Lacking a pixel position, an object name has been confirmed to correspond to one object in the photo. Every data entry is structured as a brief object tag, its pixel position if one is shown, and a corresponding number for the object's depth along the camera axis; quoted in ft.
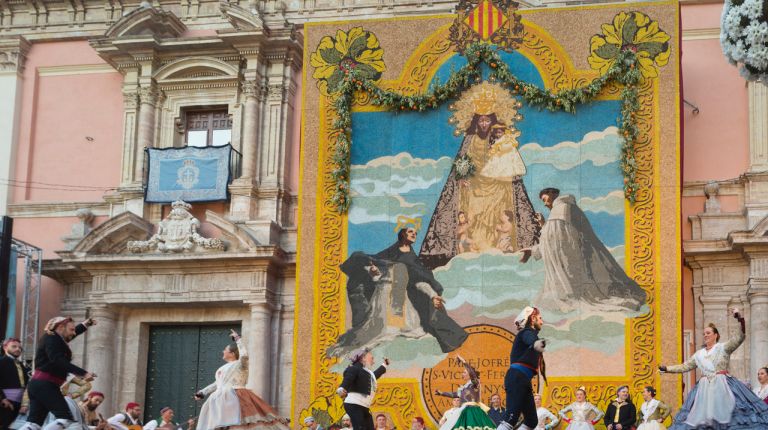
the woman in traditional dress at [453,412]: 64.04
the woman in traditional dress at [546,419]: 73.97
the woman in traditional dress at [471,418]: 58.43
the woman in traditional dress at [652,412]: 69.62
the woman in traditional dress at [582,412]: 72.29
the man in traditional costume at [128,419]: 66.69
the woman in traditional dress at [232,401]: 65.16
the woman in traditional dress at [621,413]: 72.43
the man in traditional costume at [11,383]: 53.93
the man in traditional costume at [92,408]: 63.98
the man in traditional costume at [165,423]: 71.13
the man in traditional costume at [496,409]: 70.98
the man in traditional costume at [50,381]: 50.98
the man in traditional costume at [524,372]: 50.98
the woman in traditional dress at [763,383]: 61.62
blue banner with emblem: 87.92
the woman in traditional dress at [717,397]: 55.93
